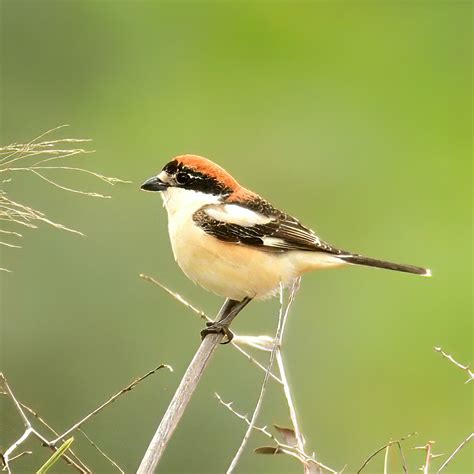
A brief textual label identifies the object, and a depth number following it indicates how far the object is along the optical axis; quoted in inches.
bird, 309.6
